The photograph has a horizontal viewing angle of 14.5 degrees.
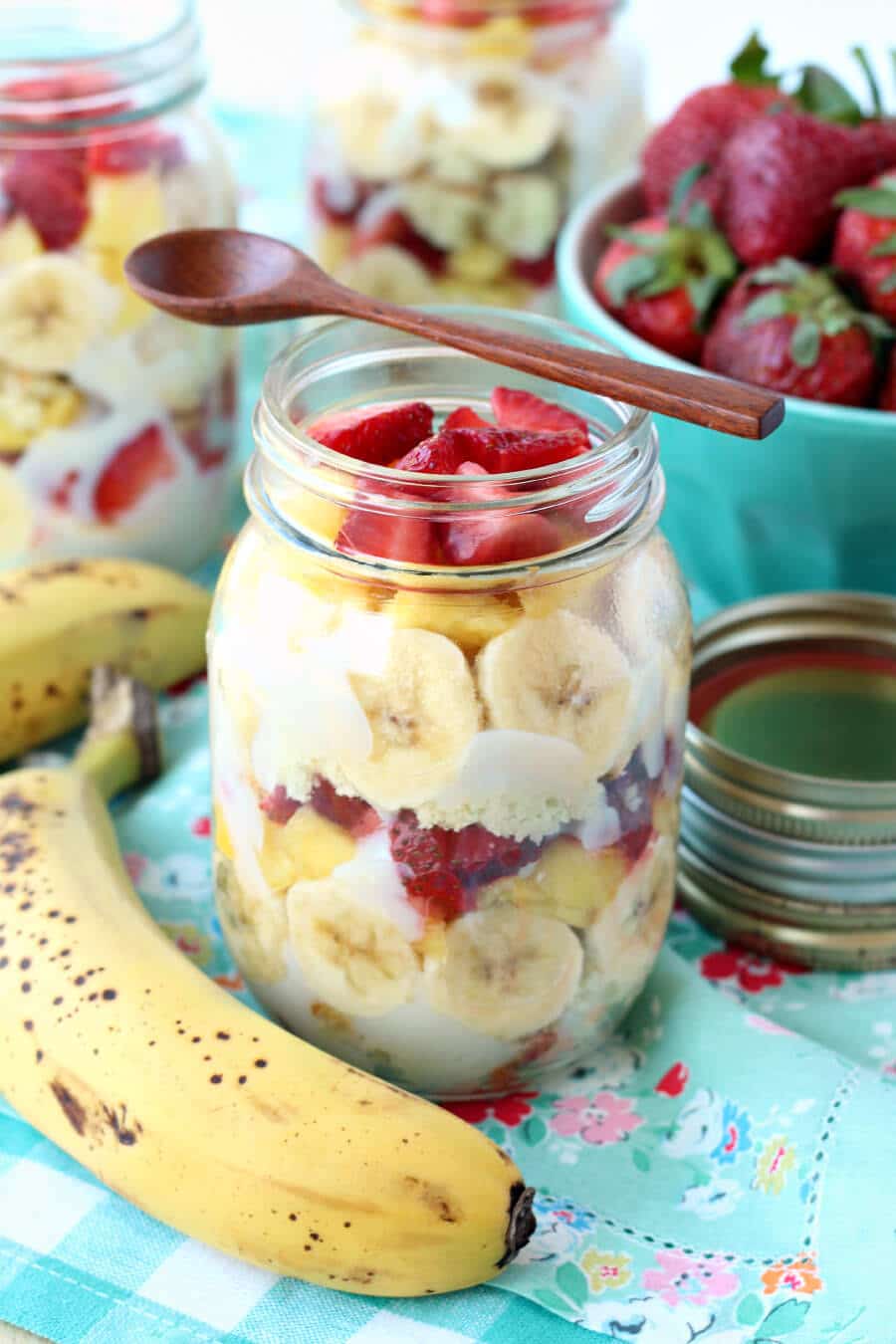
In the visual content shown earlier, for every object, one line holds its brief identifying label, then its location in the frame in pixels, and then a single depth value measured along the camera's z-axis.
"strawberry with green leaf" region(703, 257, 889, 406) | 0.64
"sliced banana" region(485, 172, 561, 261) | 0.73
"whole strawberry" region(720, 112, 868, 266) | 0.66
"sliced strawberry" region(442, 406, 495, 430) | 0.57
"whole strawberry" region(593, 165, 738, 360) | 0.66
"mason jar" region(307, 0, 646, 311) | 0.73
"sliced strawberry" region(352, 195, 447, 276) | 0.74
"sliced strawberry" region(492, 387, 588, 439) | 0.57
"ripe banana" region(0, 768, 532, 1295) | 0.52
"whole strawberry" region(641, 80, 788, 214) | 0.68
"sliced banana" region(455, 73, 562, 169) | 0.73
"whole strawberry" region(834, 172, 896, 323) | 0.64
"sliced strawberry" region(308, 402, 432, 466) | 0.55
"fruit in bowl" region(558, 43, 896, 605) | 0.64
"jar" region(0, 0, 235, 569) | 0.67
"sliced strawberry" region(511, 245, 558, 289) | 0.74
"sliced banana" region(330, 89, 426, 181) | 0.73
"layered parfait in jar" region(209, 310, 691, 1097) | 0.54
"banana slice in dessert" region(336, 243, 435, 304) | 0.74
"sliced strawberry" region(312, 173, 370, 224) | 0.75
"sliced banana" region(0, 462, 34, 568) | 0.69
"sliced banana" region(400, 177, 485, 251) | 0.73
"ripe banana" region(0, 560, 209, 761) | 0.65
